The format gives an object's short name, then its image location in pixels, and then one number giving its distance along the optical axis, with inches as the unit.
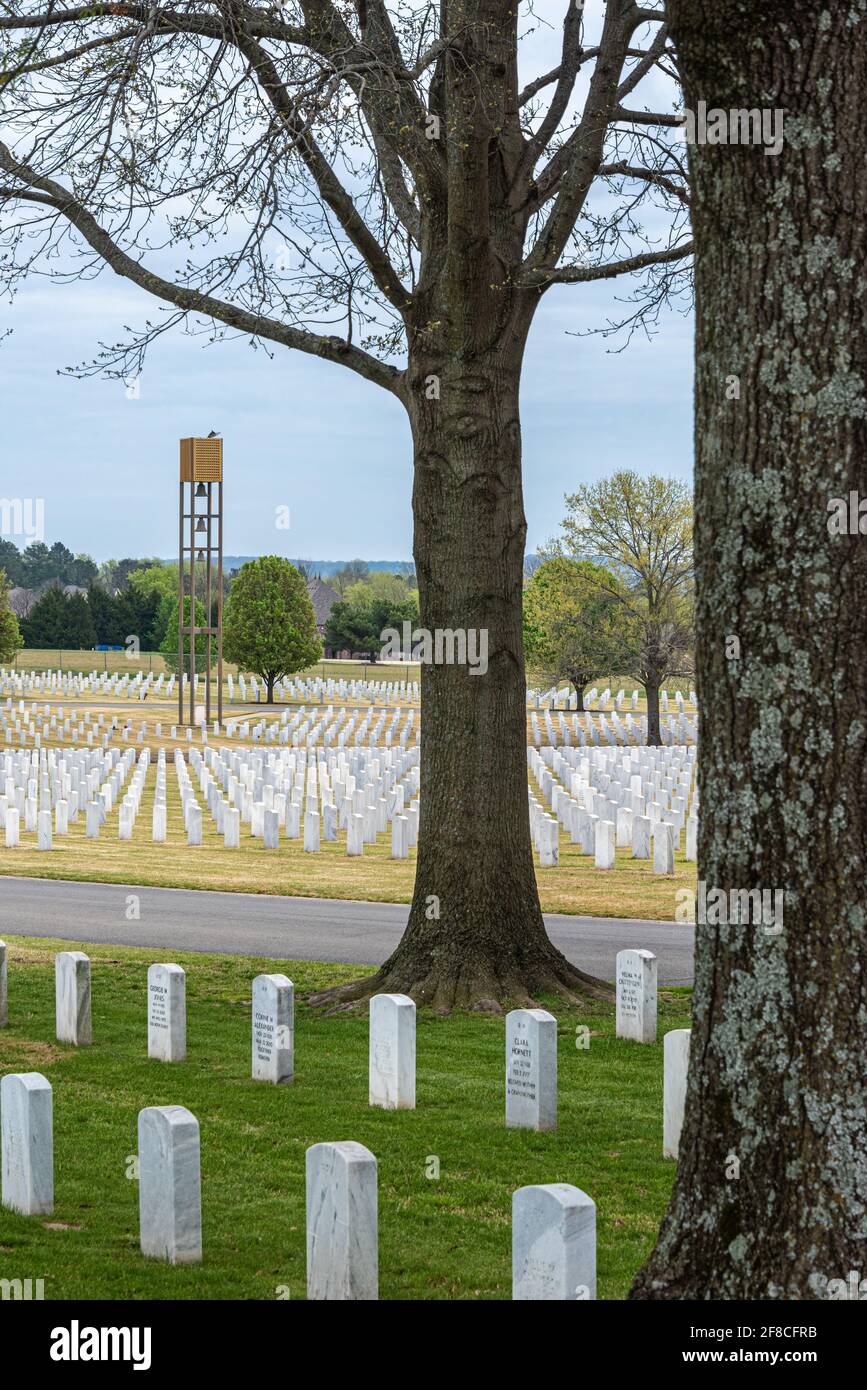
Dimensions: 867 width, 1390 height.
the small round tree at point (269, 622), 2753.4
